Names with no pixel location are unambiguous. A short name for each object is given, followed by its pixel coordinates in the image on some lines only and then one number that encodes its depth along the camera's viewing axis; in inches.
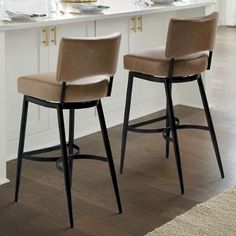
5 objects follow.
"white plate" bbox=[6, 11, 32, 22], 189.7
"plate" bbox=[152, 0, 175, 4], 243.0
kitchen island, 199.3
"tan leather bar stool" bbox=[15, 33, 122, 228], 151.9
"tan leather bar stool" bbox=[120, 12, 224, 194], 177.9
